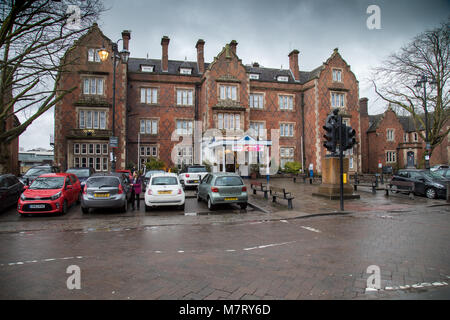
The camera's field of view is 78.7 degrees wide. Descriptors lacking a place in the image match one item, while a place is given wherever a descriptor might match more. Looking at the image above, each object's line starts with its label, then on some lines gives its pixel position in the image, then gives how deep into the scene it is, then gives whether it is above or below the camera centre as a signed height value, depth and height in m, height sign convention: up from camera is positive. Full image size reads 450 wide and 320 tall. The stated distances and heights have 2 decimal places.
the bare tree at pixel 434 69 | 23.22 +8.30
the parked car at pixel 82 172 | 16.00 -0.57
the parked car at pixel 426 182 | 14.91 -1.11
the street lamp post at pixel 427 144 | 19.50 +1.44
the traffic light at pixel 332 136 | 11.70 +1.13
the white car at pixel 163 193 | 11.65 -1.33
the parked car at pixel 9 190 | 11.50 -1.24
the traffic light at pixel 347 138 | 11.47 +1.01
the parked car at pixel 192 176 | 19.53 -0.98
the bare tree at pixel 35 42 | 10.69 +6.03
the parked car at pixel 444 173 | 16.96 -0.70
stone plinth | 14.76 -1.07
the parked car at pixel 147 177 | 20.11 -1.10
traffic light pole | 11.27 +0.67
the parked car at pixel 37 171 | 19.10 -0.60
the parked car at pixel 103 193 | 11.08 -1.25
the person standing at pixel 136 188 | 12.12 -1.13
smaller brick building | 41.16 +2.44
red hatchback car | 10.59 -1.30
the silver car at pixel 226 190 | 11.80 -1.21
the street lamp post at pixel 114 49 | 15.04 +6.14
